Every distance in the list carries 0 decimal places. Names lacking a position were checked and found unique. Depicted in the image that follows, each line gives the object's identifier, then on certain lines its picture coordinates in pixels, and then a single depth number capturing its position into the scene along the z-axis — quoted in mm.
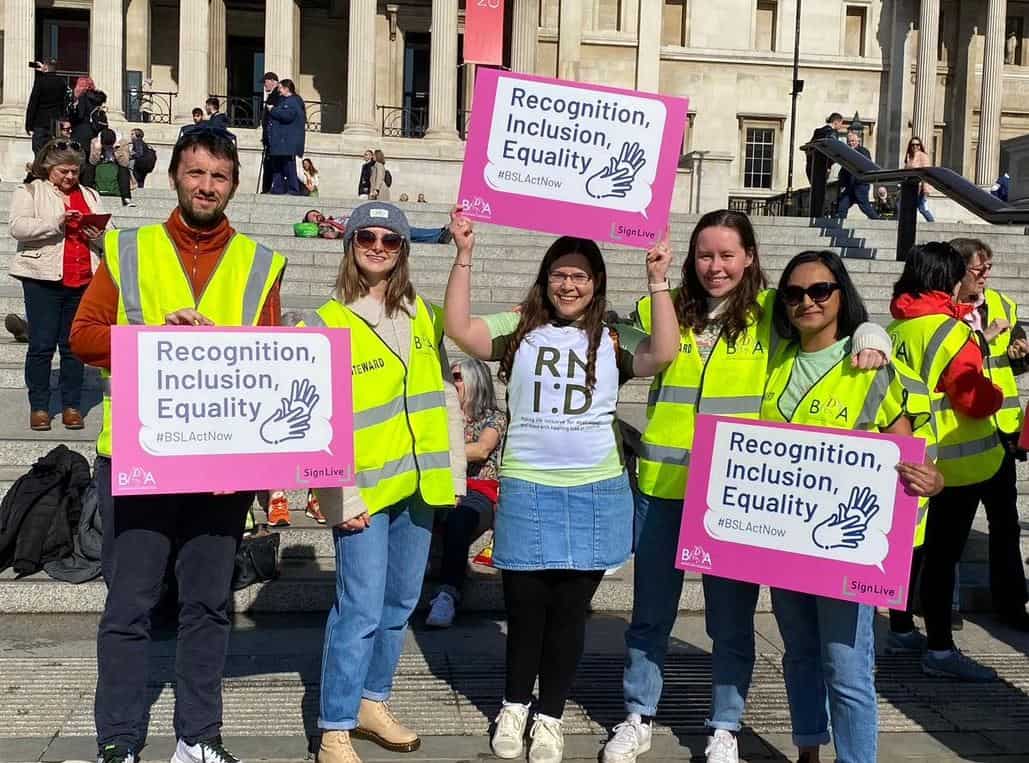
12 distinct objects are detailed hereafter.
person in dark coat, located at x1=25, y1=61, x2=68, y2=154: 17312
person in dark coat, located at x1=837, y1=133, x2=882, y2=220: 18156
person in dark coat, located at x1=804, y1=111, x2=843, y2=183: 18797
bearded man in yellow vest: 4137
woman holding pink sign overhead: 4555
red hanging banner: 25109
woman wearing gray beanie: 4465
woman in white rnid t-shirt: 4547
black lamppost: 42781
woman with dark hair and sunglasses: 4242
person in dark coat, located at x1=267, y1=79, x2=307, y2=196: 20391
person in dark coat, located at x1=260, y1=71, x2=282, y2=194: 21364
